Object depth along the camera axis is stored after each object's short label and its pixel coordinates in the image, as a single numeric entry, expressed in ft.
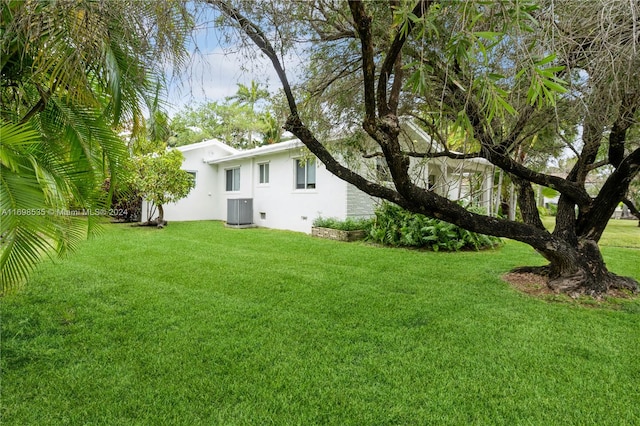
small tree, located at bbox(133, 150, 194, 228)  44.32
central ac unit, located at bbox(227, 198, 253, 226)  50.24
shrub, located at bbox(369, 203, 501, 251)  33.73
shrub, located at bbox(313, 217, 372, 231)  39.37
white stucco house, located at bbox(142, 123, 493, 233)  41.24
